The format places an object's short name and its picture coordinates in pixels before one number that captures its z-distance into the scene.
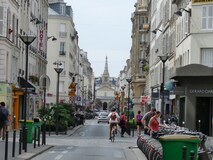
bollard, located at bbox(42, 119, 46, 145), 30.04
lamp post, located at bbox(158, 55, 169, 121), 37.03
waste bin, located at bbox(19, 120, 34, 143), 30.22
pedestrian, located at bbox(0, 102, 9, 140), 30.41
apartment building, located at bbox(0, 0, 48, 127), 45.53
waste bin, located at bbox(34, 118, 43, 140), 30.56
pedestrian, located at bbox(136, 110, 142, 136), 42.56
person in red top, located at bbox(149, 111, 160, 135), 28.00
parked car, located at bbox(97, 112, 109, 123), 93.60
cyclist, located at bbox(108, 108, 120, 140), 36.91
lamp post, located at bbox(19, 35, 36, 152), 25.47
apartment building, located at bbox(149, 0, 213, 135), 44.28
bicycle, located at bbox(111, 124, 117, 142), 35.91
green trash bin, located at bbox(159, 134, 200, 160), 15.20
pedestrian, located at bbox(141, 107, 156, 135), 32.94
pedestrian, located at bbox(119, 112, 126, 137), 43.28
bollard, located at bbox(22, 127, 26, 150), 24.06
